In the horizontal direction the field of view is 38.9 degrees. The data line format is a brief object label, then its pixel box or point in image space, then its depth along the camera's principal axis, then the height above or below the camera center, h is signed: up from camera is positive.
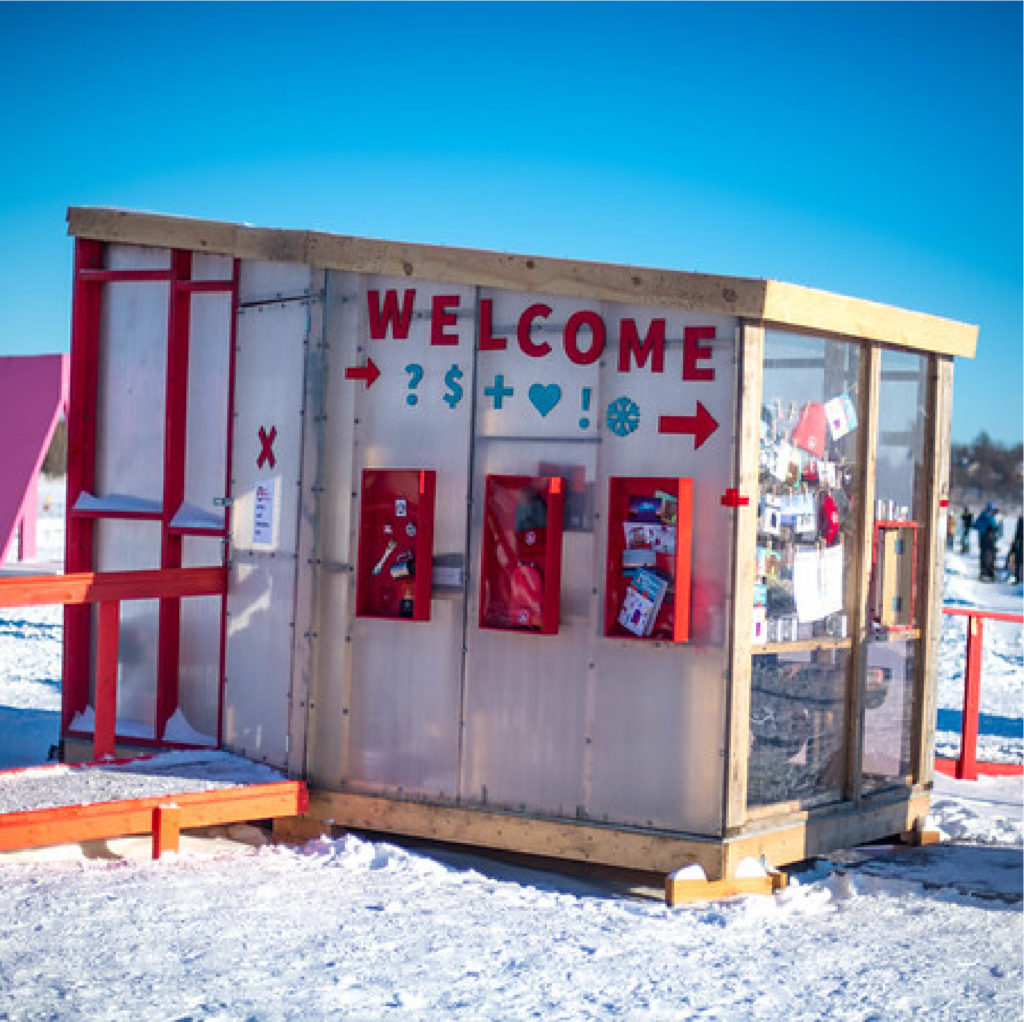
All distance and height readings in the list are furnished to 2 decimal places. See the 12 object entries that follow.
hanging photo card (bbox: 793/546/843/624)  7.65 -0.29
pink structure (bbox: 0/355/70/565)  18.39 +1.01
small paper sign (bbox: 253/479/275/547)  8.15 -0.04
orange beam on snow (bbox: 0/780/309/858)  6.86 -1.56
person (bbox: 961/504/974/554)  36.19 +0.23
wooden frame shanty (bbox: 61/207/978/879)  7.08 +0.15
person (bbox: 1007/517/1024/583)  28.94 -0.43
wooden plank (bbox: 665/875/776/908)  6.95 -1.77
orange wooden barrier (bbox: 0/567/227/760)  7.38 -0.50
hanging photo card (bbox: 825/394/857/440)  7.81 +0.61
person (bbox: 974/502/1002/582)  28.88 -0.11
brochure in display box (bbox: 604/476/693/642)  7.05 -0.19
